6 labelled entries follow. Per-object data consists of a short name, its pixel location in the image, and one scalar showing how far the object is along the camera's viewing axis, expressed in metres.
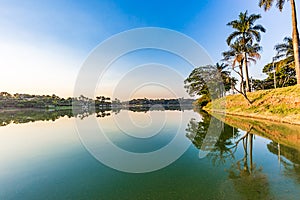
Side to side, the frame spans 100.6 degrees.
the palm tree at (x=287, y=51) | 18.79
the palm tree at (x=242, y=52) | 16.21
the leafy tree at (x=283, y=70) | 18.91
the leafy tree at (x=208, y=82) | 25.45
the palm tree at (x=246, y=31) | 16.32
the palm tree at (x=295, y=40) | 10.48
